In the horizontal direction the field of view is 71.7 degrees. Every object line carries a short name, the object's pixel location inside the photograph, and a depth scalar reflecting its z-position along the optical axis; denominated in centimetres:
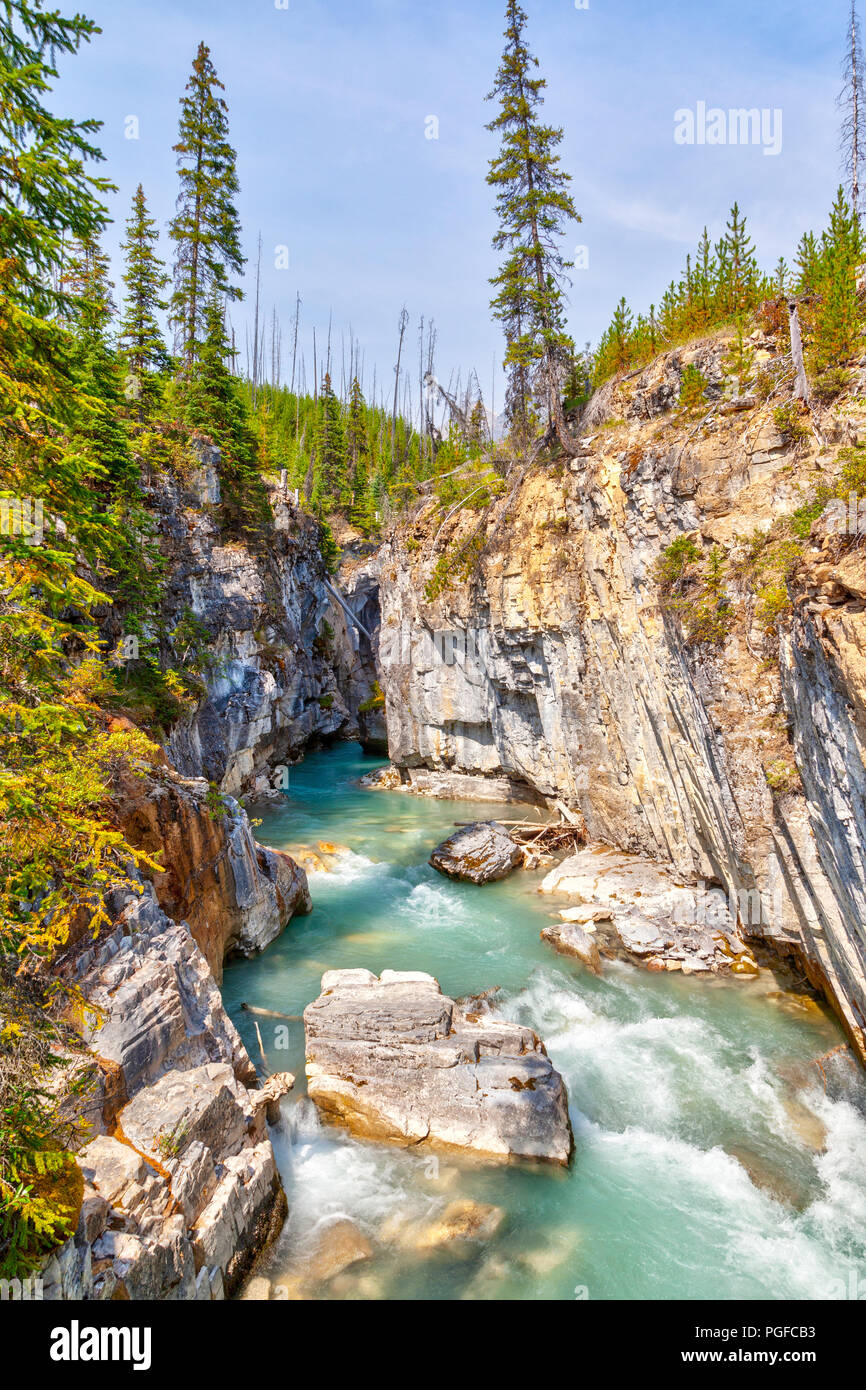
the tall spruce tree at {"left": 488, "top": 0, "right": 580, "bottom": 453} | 1884
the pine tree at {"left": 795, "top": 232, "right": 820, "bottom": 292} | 1302
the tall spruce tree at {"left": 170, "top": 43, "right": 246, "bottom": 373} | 2575
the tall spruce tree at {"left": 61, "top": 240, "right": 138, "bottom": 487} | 1475
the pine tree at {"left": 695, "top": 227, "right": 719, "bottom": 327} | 1558
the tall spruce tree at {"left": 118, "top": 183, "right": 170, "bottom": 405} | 2272
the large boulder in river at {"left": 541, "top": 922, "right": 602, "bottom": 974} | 1311
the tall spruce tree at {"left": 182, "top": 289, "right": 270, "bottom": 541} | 2433
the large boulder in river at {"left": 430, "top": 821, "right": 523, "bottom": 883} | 1786
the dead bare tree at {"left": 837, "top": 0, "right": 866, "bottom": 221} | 1833
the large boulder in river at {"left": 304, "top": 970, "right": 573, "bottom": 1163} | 859
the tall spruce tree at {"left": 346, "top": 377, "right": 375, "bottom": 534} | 4709
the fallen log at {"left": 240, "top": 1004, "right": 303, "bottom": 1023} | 1145
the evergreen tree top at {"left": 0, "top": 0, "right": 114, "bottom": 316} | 522
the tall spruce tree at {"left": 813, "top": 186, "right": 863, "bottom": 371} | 1139
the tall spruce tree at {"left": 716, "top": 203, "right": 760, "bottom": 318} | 1490
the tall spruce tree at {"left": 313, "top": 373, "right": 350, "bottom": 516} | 4797
